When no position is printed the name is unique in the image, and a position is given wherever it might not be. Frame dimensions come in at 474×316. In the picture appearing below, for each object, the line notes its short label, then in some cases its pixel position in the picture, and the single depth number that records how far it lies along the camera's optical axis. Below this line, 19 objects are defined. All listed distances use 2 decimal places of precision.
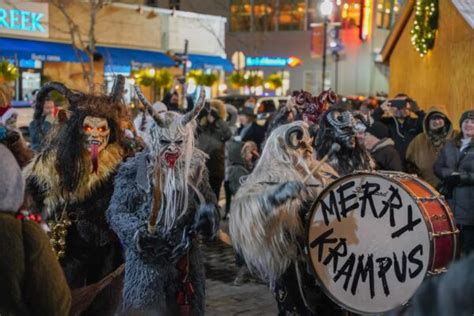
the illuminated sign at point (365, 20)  33.78
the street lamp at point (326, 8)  20.11
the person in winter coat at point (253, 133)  10.55
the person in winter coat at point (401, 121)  9.87
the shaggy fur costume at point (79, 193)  5.20
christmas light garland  12.79
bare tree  23.98
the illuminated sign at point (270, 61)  41.00
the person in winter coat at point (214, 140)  10.40
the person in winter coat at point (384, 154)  7.46
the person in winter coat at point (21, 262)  2.89
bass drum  4.30
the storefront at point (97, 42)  25.06
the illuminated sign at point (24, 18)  24.73
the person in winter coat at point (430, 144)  8.37
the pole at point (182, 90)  12.42
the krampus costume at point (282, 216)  4.47
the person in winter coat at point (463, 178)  6.98
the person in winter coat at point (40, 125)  8.04
